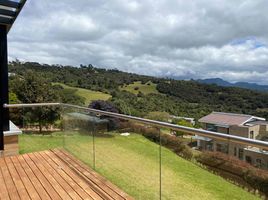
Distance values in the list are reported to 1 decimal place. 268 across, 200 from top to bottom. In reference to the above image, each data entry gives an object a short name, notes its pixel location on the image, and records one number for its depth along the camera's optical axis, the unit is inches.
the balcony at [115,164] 86.4
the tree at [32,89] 542.0
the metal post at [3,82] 195.3
